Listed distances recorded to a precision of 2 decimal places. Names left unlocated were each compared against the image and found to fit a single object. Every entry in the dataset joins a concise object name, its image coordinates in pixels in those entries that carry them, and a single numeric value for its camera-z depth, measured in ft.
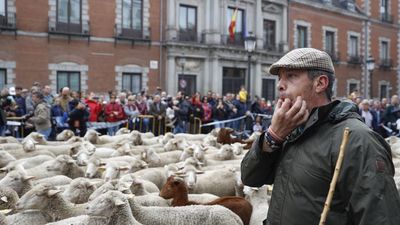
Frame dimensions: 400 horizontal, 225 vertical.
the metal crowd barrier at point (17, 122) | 43.99
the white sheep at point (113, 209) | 15.71
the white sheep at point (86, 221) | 16.03
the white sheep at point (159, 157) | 31.54
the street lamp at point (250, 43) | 59.93
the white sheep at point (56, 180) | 23.69
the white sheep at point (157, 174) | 26.30
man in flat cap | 6.80
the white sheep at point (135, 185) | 19.54
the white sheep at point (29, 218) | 17.39
